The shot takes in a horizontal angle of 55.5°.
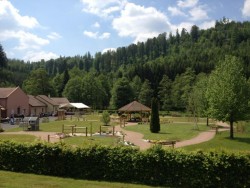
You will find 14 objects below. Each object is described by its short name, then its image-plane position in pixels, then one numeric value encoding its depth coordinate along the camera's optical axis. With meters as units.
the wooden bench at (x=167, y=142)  17.00
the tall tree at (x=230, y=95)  22.47
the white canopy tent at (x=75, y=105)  51.05
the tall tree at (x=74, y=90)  66.41
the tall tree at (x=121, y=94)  64.64
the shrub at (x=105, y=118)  33.73
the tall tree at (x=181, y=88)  61.79
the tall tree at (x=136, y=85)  71.43
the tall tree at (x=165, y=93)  66.28
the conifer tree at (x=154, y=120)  26.12
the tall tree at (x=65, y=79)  76.61
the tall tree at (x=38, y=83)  64.17
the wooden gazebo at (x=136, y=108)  37.40
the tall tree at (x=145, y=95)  68.28
